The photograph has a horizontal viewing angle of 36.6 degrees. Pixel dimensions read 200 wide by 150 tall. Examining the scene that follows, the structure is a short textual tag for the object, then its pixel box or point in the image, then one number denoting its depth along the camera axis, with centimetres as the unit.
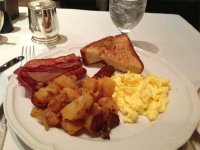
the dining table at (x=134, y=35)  89
